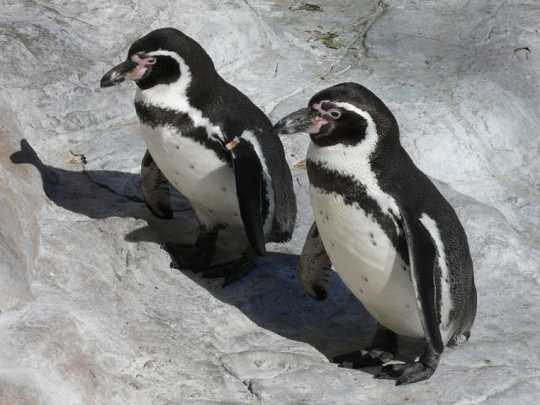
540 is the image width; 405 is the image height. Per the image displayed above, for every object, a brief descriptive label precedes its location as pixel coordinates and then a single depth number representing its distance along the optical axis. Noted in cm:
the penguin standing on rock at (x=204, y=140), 865
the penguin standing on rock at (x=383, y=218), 742
